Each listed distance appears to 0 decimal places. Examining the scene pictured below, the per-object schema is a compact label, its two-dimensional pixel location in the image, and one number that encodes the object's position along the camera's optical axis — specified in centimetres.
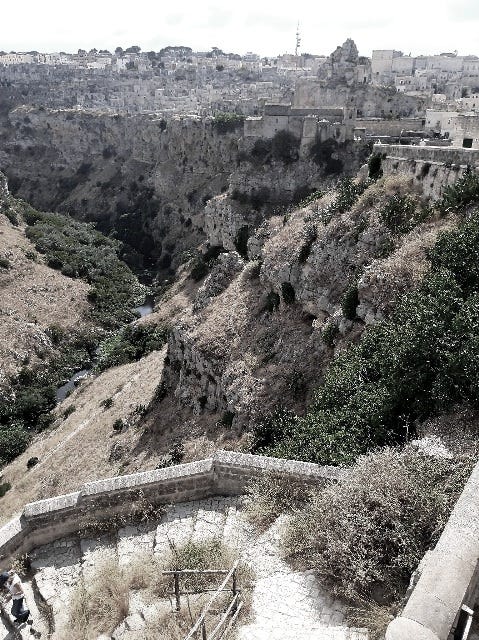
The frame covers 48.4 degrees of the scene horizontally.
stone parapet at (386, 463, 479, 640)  475
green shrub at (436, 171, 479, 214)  1541
